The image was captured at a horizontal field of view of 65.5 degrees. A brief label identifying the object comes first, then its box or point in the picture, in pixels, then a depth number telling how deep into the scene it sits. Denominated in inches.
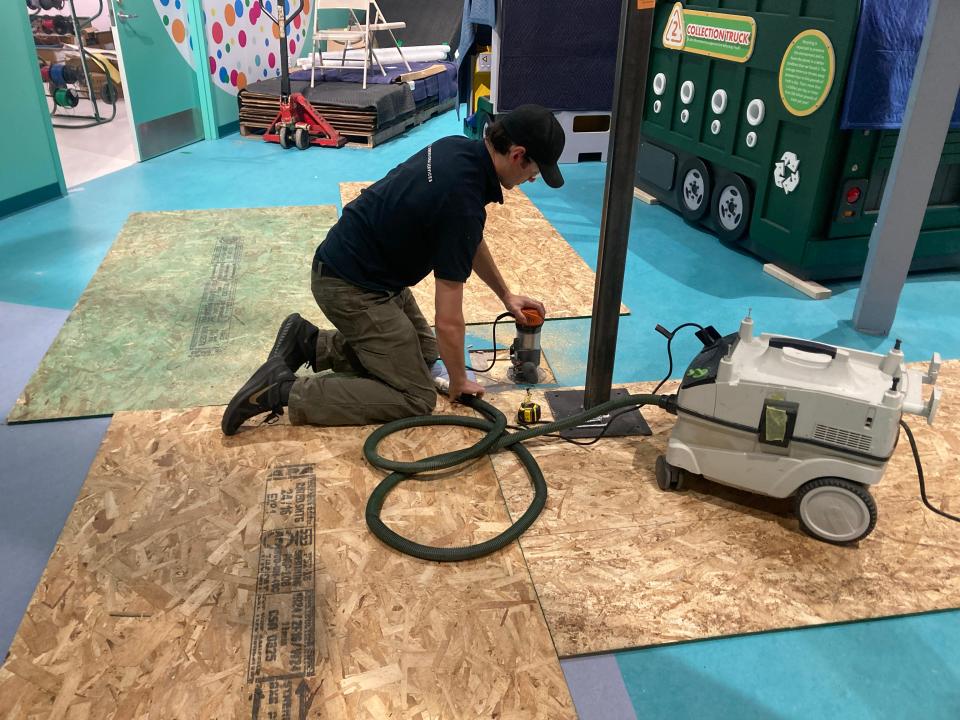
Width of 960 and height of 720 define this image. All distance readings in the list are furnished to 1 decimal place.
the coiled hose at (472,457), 90.4
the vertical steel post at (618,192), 99.0
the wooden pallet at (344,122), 307.7
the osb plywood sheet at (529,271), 162.7
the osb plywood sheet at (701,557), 84.0
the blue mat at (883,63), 149.2
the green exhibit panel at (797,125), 153.7
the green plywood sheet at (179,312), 128.5
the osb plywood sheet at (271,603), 73.3
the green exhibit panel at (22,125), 218.5
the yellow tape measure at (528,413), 116.8
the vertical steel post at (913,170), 132.3
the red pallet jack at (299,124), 302.2
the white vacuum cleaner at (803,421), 87.8
